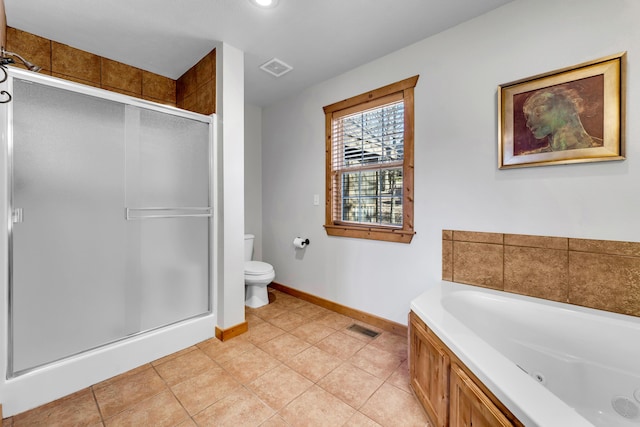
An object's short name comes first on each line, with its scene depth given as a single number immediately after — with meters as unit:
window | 2.23
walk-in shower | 1.45
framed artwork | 1.40
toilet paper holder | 3.03
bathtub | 0.95
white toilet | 2.78
